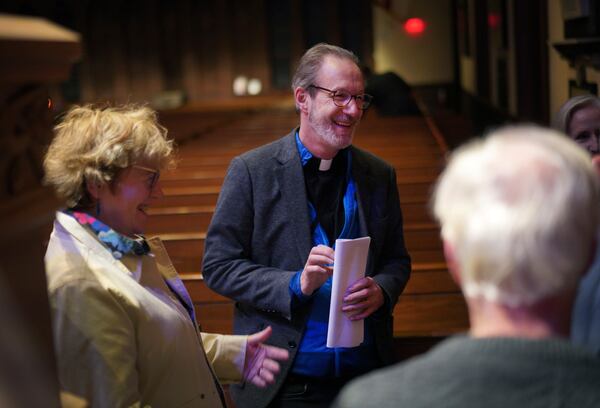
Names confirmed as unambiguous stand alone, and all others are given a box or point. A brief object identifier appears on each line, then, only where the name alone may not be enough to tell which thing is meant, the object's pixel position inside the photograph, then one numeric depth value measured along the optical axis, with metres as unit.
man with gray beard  2.48
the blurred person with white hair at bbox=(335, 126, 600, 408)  1.39
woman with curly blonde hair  1.99
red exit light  12.10
